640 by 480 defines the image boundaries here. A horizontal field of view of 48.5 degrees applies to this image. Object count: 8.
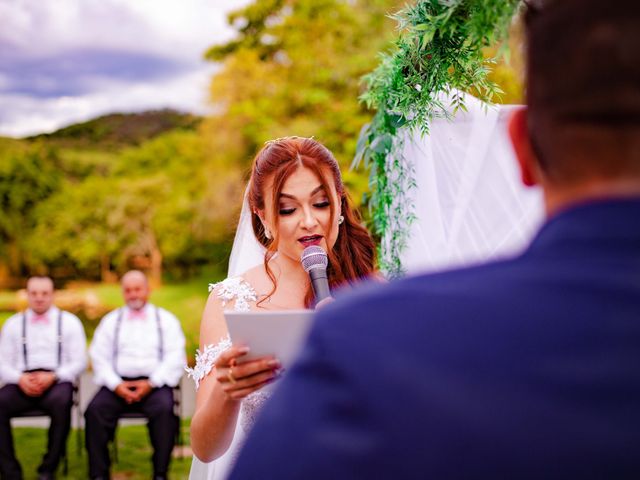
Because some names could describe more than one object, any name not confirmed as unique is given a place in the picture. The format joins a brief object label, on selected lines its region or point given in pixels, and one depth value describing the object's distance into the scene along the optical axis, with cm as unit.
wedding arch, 271
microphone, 214
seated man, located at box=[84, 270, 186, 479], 663
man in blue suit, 74
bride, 275
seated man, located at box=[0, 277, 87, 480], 680
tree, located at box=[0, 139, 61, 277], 2105
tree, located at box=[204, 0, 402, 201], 1326
